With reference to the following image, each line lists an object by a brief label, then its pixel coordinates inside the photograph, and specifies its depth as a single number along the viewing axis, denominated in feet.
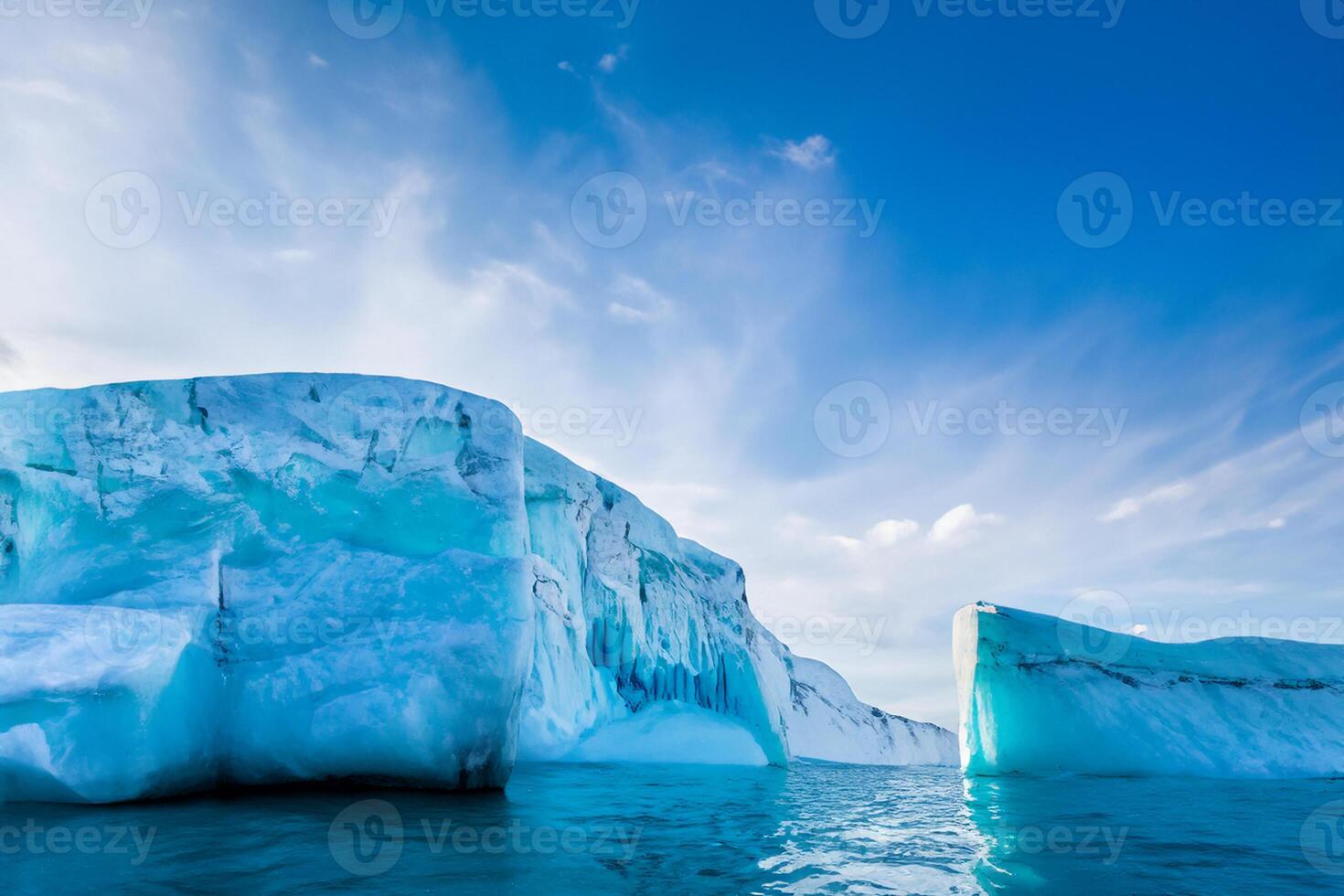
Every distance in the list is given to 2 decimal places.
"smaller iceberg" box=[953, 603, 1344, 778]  57.72
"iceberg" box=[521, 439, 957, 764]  54.39
